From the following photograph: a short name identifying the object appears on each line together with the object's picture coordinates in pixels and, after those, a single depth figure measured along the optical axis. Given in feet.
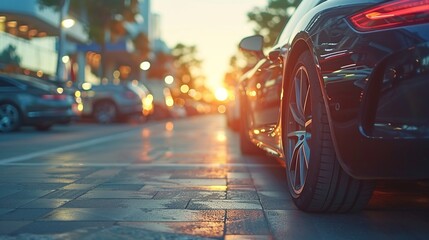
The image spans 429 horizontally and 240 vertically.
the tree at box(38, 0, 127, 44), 103.81
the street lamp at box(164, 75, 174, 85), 211.27
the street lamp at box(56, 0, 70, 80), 80.05
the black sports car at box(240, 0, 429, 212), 10.59
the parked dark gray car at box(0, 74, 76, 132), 45.73
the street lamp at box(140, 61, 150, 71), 137.07
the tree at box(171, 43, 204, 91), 324.60
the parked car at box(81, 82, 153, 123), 72.95
